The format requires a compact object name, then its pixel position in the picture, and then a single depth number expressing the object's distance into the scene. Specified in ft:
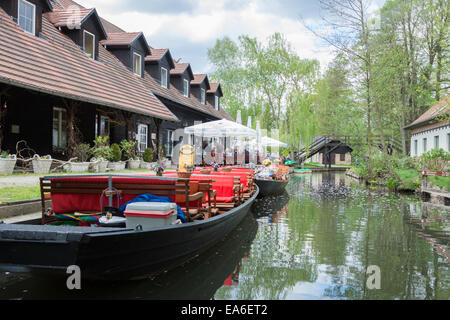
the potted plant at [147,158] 55.62
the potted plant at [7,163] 32.83
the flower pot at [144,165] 54.69
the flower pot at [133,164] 51.60
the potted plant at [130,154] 51.60
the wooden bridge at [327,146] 139.79
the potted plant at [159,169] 28.04
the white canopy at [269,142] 92.16
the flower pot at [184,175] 24.65
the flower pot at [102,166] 42.23
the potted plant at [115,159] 46.52
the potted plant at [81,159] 39.04
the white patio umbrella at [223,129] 49.55
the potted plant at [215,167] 43.44
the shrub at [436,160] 63.00
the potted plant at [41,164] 36.08
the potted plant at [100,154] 42.26
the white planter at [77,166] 38.88
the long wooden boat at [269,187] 48.03
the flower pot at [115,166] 46.47
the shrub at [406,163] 86.82
